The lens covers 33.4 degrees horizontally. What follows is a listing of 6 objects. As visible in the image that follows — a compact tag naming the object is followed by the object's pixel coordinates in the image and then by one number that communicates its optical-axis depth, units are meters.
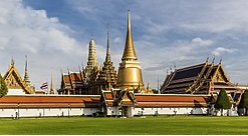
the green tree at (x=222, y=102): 69.12
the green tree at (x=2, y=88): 48.02
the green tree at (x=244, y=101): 71.44
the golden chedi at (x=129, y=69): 89.69
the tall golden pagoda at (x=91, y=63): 101.25
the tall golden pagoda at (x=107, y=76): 88.50
